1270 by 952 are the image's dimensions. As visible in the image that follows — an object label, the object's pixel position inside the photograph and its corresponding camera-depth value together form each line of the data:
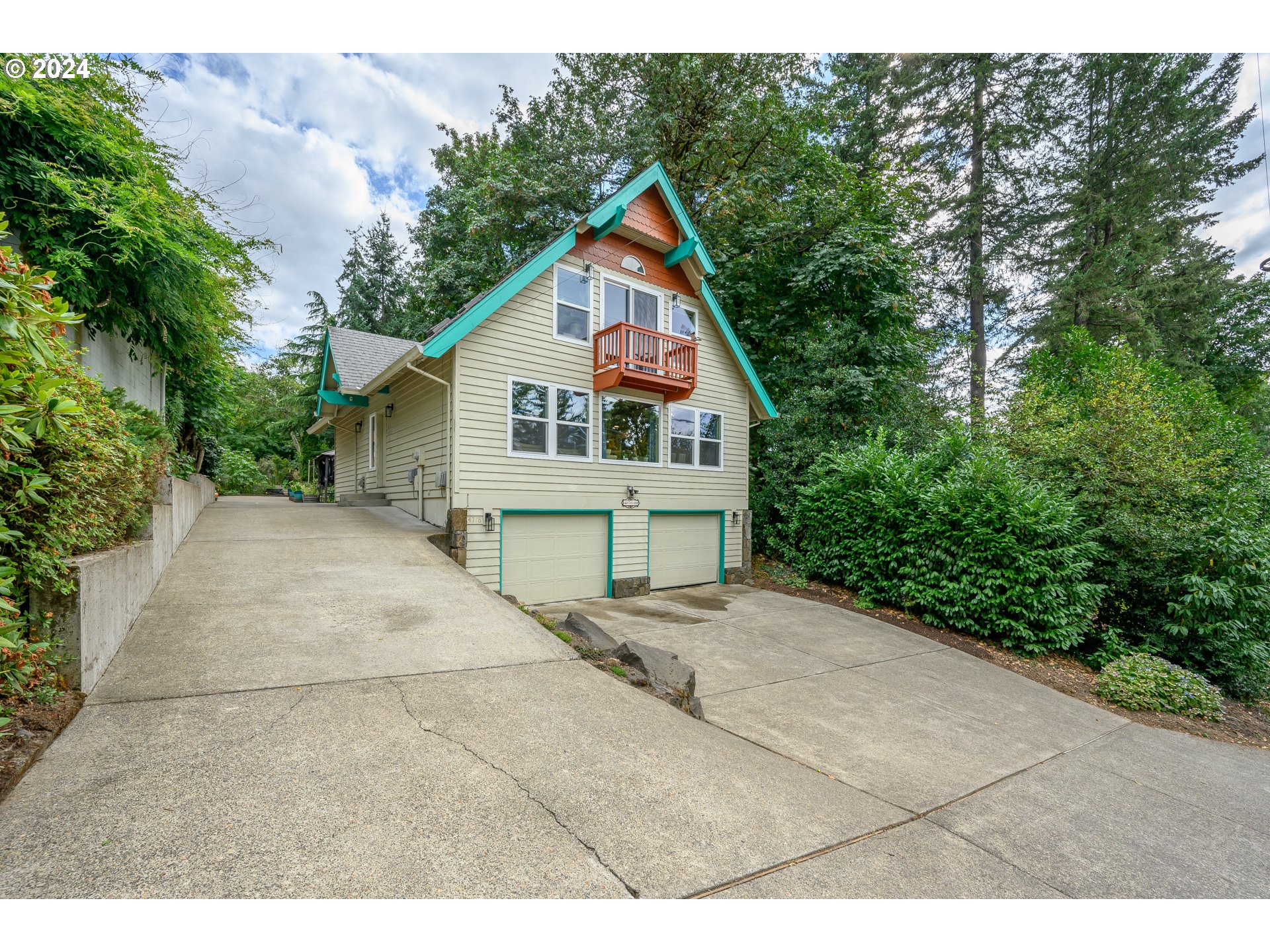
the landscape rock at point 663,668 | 4.49
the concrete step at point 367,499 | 11.54
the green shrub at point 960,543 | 7.38
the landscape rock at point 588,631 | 5.29
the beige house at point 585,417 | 8.39
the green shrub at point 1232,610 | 6.84
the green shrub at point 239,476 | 22.53
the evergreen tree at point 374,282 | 24.92
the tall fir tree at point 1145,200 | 15.39
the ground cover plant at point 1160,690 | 5.95
